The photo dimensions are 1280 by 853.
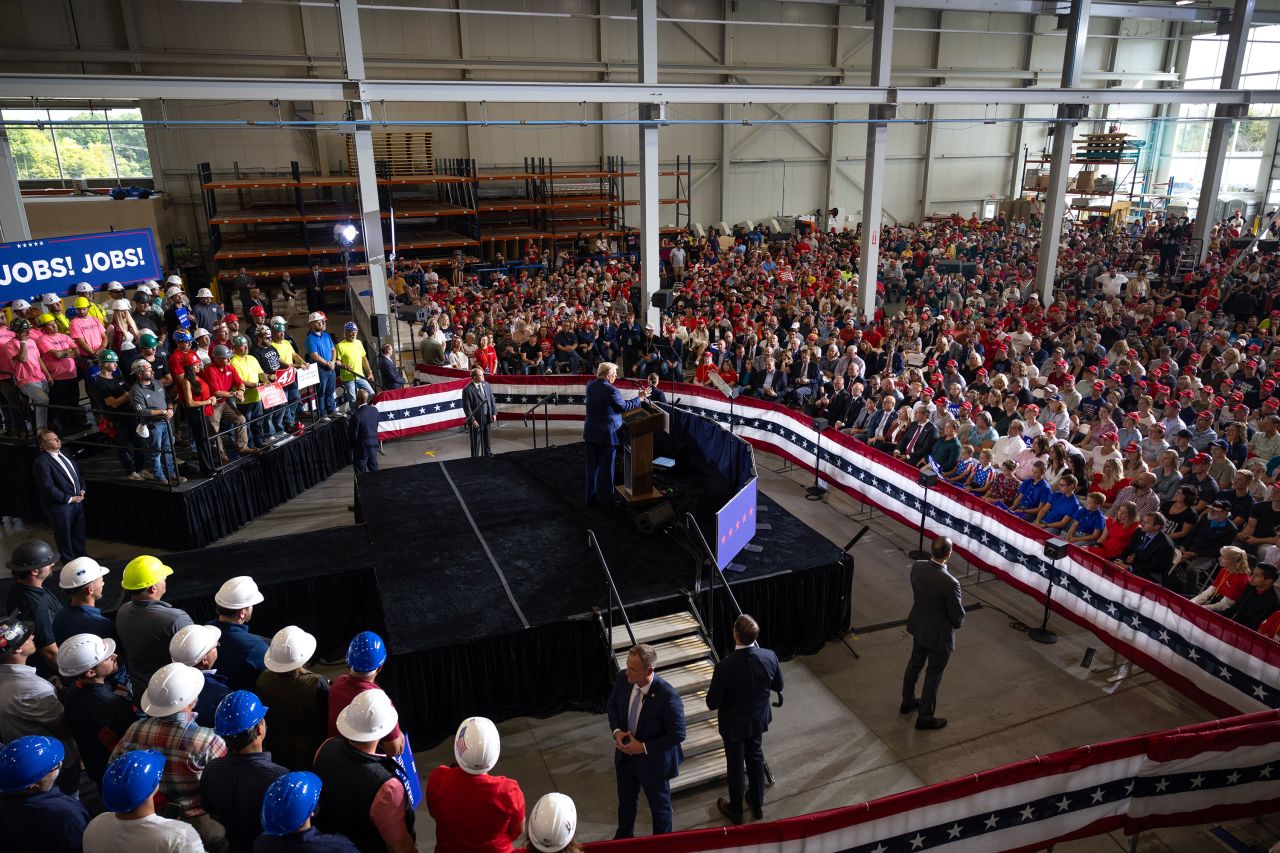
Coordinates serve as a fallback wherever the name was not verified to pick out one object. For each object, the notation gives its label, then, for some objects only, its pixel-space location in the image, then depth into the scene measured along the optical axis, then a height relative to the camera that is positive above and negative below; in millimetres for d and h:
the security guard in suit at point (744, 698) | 5086 -3161
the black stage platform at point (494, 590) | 6672 -3500
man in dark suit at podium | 8453 -2461
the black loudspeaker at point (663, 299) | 15766 -2045
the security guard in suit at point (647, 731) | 4781 -3144
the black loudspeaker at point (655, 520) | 8281 -3263
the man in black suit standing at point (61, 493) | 7898 -2868
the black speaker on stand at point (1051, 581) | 7402 -3739
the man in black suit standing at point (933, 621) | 6020 -3204
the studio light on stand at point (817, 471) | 10836 -3862
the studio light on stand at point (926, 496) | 8812 -3441
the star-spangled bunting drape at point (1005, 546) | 6320 -3584
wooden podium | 8711 -2803
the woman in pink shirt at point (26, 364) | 9781 -1962
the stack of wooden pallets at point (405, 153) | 24938 +1225
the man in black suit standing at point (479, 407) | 11188 -2921
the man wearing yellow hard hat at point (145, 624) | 5078 -2605
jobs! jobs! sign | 10859 -909
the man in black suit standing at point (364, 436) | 10336 -3009
